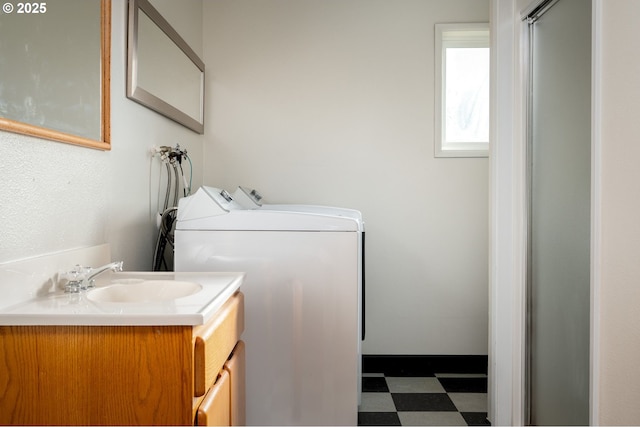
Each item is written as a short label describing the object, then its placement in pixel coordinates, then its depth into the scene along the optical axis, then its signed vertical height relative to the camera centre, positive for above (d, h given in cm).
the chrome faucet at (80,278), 141 -21
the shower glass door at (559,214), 168 -1
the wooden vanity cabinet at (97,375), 108 -38
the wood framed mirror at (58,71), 129 +42
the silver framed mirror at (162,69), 200 +69
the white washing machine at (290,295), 208 -37
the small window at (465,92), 313 +79
